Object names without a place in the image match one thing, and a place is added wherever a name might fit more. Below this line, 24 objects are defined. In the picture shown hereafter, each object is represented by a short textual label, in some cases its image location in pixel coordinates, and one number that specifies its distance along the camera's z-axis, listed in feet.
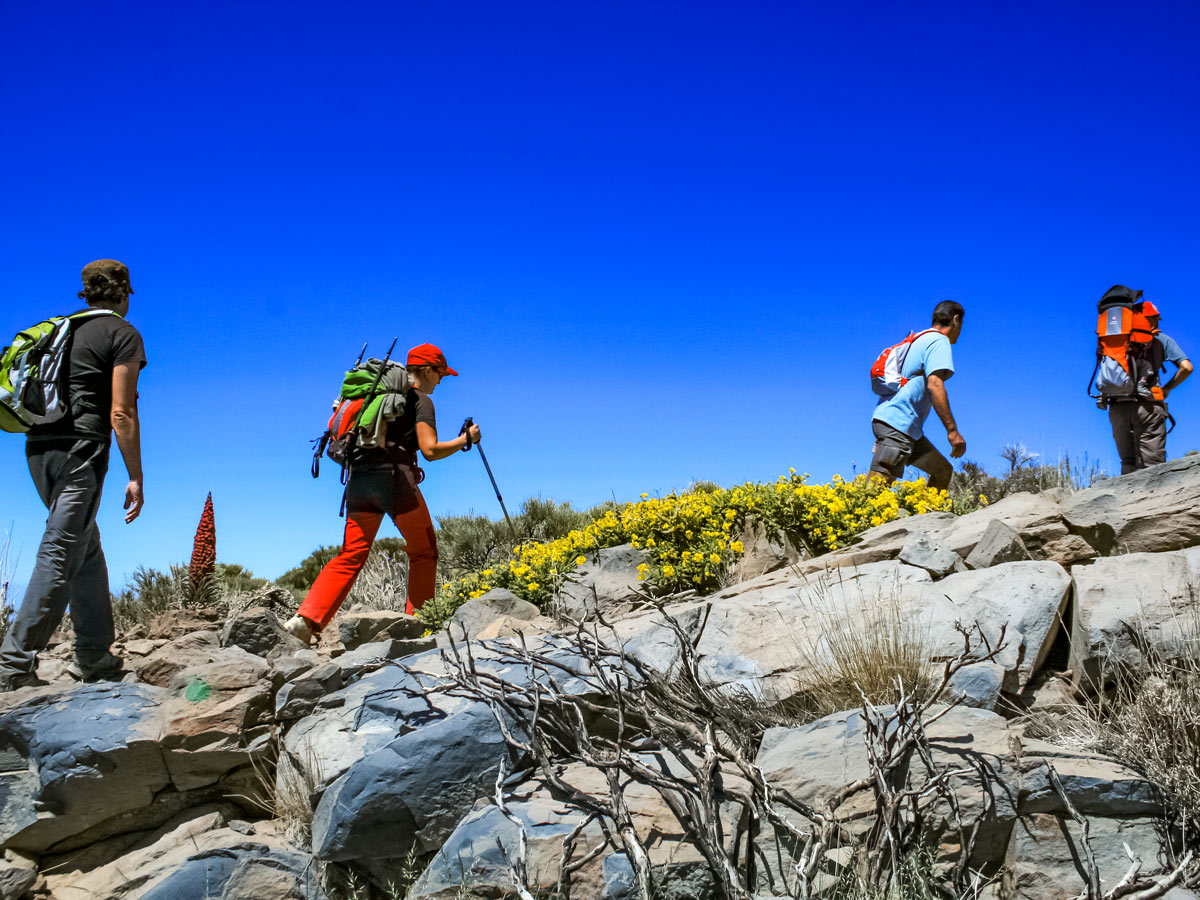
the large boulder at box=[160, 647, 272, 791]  15.38
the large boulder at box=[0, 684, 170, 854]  14.82
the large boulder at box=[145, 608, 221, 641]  22.92
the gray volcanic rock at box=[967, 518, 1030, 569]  17.34
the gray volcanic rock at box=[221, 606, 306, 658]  20.49
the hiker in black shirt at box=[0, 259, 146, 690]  16.35
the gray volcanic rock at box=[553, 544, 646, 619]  23.50
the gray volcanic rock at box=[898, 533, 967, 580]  17.46
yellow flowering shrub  23.45
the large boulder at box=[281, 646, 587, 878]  12.94
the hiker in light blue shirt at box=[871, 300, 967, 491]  25.90
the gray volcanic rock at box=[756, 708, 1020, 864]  11.17
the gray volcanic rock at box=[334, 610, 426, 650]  23.27
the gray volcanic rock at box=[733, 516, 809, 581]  23.11
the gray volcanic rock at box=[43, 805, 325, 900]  12.59
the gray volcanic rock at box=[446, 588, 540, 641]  22.03
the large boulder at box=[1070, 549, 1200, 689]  13.62
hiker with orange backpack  26.81
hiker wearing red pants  21.62
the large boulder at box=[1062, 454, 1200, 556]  17.04
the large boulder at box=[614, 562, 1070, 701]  14.51
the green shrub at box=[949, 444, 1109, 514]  34.57
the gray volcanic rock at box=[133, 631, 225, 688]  17.40
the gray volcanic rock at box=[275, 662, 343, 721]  16.37
